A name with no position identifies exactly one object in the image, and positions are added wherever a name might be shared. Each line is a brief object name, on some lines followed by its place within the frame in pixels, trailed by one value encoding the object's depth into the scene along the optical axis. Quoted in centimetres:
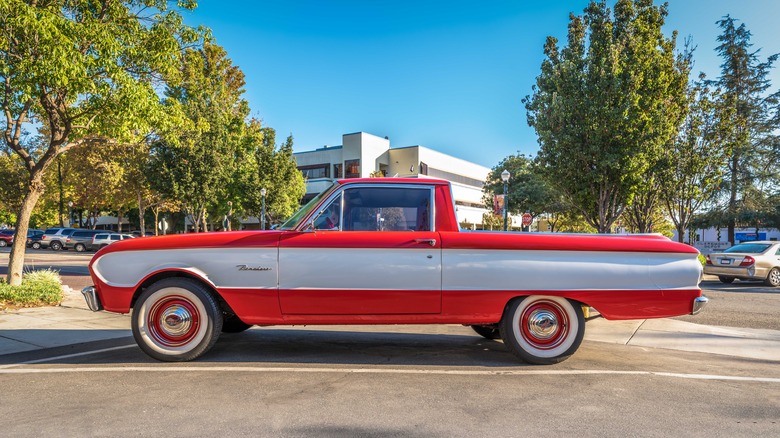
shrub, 912
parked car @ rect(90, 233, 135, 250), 3562
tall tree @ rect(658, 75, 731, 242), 2038
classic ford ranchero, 498
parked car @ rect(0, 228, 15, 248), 4677
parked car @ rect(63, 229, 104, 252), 3819
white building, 5766
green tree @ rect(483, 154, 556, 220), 4288
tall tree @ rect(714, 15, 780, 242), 3881
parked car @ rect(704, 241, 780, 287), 1586
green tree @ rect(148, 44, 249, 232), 2961
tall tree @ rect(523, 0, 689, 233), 1786
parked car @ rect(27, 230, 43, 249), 4022
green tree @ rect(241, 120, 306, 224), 3603
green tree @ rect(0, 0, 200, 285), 837
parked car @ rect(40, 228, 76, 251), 3906
